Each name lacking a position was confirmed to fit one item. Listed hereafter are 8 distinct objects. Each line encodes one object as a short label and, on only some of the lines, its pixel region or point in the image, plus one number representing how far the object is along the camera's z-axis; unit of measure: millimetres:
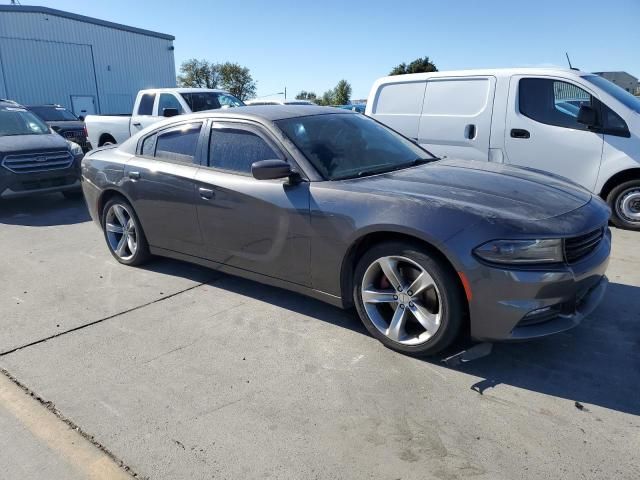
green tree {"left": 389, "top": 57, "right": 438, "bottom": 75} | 51094
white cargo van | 6000
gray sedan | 2852
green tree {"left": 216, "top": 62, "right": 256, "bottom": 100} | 56312
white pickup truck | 10688
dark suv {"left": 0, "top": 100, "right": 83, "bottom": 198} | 7832
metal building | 23406
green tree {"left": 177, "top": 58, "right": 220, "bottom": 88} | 55656
